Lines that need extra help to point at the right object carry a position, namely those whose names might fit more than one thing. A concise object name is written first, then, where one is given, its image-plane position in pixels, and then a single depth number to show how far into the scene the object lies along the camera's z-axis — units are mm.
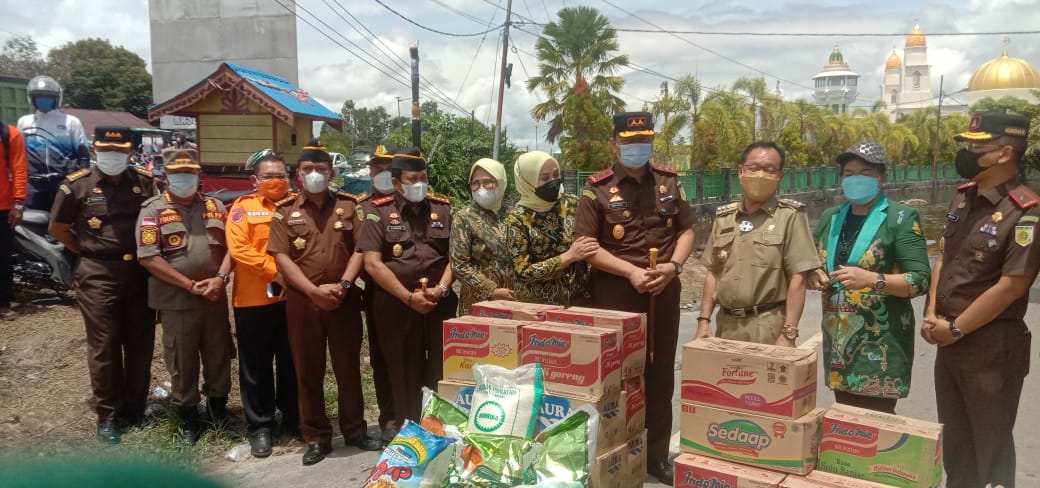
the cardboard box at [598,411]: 3023
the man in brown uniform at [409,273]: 4156
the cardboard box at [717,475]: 2725
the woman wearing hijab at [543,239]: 3949
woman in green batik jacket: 3326
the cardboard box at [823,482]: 2650
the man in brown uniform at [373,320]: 4461
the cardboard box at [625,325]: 3240
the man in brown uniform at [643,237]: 3857
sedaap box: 2748
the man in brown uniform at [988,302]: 3061
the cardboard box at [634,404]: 3330
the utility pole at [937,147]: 40934
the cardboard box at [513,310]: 3437
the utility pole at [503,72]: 20972
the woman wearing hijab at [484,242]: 4059
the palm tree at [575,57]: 23141
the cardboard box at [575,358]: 3008
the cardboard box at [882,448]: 2617
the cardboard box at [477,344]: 3225
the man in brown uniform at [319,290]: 4188
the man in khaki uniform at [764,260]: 3395
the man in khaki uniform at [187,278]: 4391
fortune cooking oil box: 2783
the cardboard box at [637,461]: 3318
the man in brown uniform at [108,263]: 4410
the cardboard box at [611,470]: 2996
